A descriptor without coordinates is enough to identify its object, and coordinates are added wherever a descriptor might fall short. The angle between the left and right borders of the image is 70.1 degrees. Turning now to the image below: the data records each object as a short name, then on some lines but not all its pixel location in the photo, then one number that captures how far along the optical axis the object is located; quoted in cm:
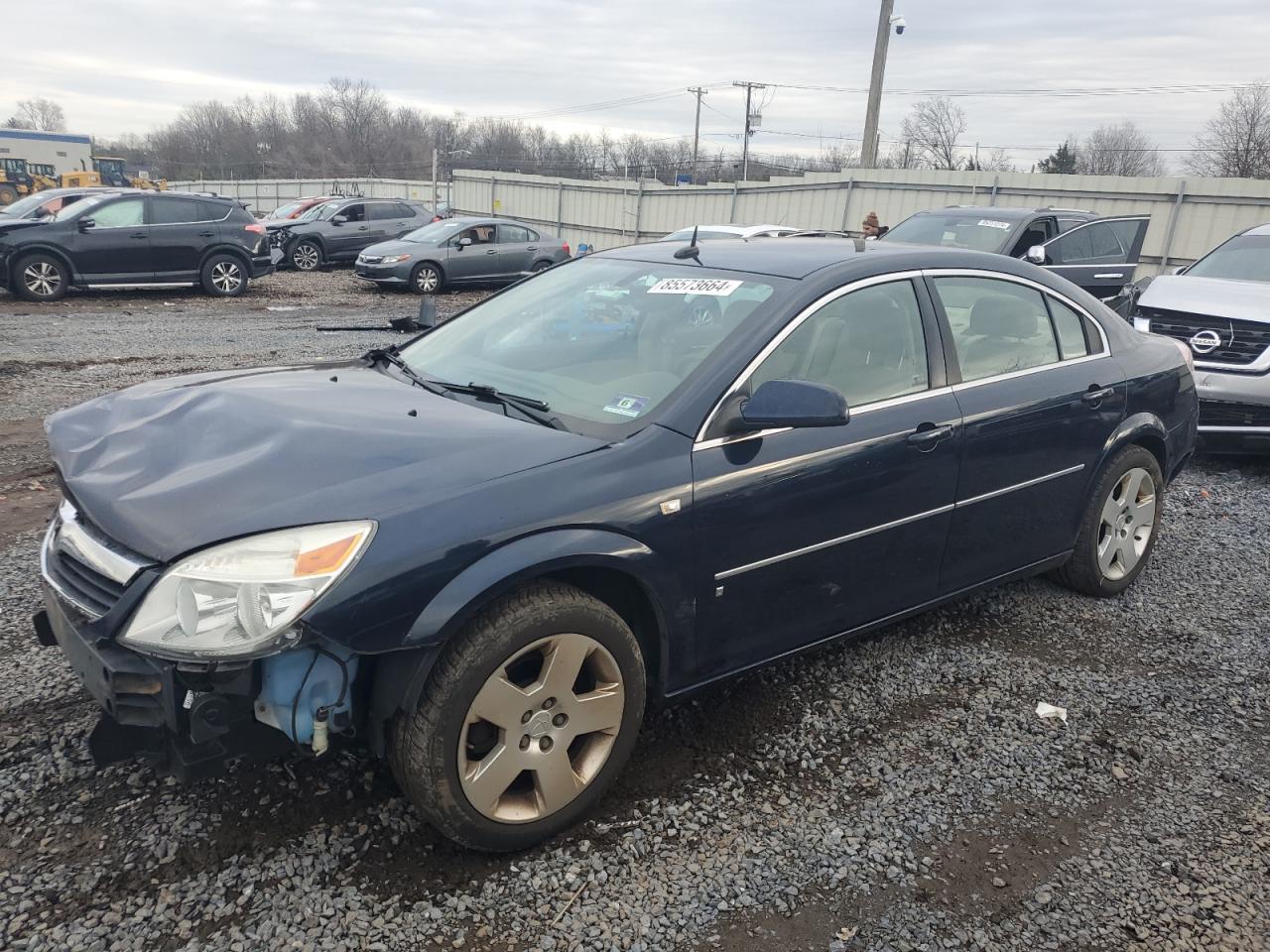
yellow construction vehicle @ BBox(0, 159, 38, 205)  4222
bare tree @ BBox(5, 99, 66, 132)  11784
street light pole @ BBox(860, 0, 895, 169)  2009
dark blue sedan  219
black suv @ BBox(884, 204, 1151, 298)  1013
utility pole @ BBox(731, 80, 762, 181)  4916
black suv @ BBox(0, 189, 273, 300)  1315
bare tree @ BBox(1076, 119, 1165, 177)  5909
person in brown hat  1347
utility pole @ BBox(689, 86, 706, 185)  6197
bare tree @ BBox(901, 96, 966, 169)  5684
